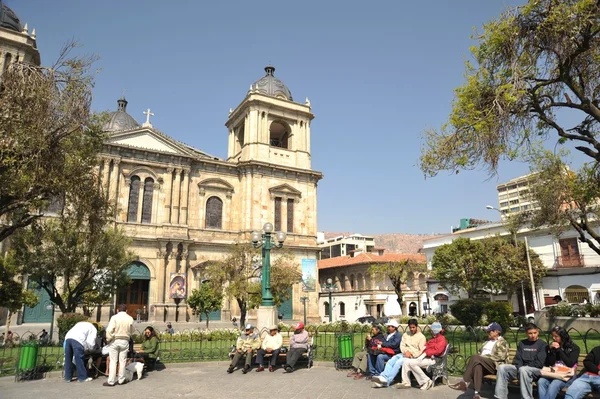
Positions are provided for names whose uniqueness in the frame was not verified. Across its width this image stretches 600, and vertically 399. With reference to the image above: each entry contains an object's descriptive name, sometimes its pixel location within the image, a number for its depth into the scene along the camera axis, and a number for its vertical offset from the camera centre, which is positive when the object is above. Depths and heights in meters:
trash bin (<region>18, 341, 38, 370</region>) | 9.15 -1.02
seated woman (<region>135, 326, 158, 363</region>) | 10.04 -0.97
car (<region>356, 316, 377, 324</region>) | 33.11 -1.31
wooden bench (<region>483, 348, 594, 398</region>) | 6.89 -1.23
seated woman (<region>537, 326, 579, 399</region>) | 6.23 -0.88
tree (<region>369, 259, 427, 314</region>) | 29.94 +2.25
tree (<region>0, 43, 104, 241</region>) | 9.37 +3.93
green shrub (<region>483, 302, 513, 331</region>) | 17.62 -0.53
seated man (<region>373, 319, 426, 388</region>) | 8.24 -0.99
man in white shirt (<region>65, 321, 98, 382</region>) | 9.02 -0.80
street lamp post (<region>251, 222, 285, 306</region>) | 14.01 +1.96
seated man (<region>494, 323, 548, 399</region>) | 6.61 -1.03
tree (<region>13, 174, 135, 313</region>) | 17.56 +2.09
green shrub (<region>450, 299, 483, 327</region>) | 20.41 -0.50
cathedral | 30.48 +8.63
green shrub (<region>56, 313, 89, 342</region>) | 15.19 -0.51
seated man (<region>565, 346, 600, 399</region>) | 5.92 -1.11
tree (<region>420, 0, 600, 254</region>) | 9.45 +5.05
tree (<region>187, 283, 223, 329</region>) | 25.34 +0.27
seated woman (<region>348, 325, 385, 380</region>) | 9.12 -1.09
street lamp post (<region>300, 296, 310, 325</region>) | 33.22 +0.24
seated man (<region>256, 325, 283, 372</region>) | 10.16 -1.01
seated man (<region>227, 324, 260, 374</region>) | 10.09 -1.00
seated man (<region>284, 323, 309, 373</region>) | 10.00 -1.00
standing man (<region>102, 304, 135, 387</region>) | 8.84 -0.69
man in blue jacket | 8.77 -0.96
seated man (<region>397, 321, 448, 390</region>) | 8.03 -1.10
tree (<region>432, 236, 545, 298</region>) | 31.91 +2.52
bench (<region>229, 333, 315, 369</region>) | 10.41 -1.20
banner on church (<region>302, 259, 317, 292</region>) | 35.44 +2.24
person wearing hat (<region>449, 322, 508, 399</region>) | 7.12 -1.00
